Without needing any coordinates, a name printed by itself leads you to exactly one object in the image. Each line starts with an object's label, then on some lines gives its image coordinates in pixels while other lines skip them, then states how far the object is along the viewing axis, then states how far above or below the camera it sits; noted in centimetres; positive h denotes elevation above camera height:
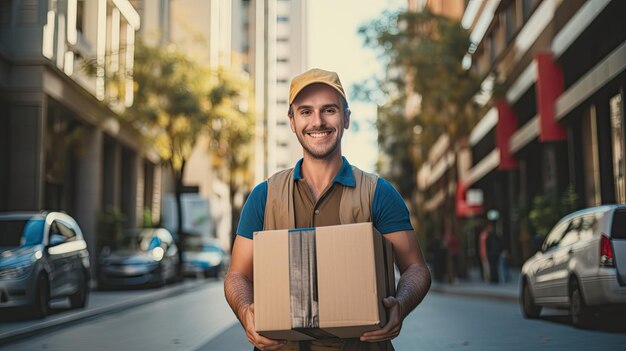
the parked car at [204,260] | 3494 -52
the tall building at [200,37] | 3609 +919
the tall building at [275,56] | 9069 +2177
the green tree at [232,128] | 3609 +520
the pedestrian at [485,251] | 2751 -33
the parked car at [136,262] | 2462 -41
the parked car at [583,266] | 1139 -37
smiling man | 310 +16
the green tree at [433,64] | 3030 +605
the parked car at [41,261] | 1394 -20
